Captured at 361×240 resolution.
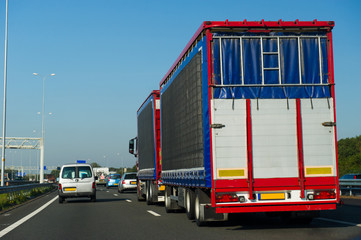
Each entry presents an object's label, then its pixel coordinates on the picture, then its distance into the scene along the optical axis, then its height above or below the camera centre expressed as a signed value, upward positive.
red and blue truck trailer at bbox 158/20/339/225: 10.64 +1.17
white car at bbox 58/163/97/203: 24.75 -0.03
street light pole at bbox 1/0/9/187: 30.73 +2.66
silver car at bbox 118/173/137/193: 35.66 -0.09
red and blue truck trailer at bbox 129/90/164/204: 19.30 +1.10
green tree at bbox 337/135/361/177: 99.19 +5.63
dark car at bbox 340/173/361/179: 28.74 +0.10
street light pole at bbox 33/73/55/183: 61.70 +4.01
